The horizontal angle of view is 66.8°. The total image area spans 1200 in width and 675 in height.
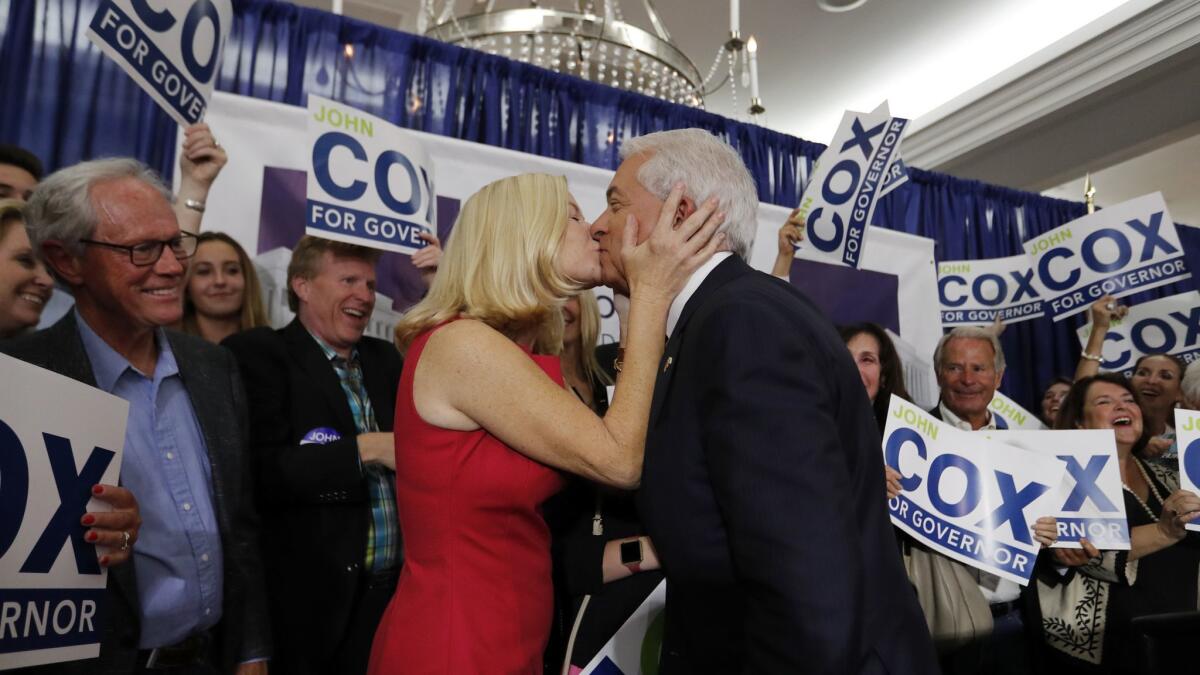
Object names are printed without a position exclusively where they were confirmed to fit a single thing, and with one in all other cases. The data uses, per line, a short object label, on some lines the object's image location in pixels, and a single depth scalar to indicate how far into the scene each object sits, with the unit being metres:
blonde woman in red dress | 1.35
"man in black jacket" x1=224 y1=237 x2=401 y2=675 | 2.03
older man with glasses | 1.59
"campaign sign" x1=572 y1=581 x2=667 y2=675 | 1.64
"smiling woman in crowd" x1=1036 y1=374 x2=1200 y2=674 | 2.70
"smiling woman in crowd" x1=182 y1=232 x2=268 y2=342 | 2.66
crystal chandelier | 2.80
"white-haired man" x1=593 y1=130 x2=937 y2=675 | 0.99
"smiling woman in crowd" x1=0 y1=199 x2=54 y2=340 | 1.97
